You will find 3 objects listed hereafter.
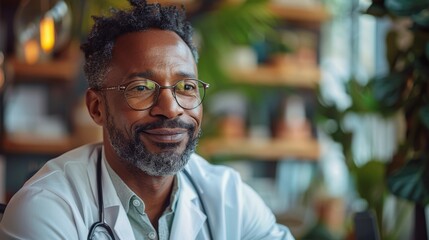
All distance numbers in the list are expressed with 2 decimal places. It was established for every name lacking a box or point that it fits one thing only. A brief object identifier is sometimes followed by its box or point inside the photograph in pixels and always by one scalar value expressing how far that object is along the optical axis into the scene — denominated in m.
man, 1.31
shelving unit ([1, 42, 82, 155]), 3.93
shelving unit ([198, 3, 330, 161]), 4.31
